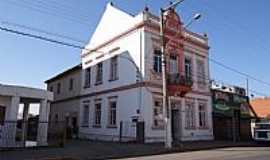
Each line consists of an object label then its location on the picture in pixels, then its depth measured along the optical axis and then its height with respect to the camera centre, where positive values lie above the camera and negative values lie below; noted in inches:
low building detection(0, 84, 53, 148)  475.6 -12.8
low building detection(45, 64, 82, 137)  845.4 +40.7
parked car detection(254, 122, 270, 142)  705.2 -84.5
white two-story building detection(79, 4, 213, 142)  612.8 +90.1
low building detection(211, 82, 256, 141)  791.2 -30.3
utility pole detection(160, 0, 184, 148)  486.1 -8.9
